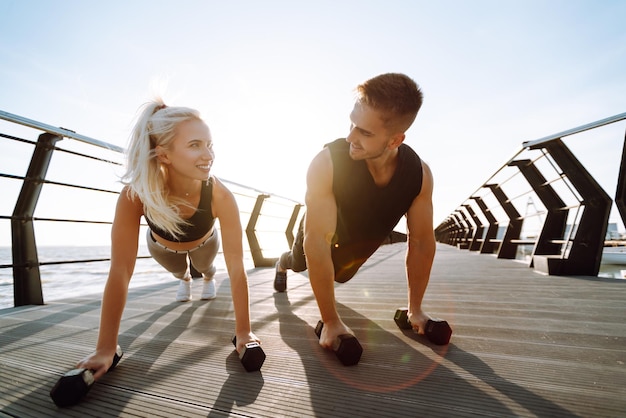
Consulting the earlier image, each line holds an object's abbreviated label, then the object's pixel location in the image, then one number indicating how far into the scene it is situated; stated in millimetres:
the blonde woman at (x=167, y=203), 1074
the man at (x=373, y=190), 1277
